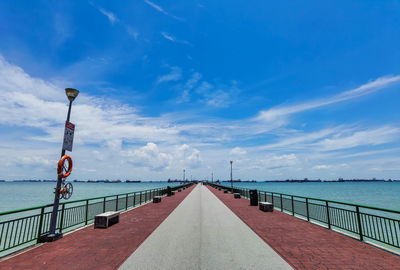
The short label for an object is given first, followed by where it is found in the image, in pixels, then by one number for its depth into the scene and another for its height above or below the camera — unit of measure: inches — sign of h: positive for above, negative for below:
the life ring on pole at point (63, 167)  320.5 +15.6
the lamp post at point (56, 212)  299.0 -48.8
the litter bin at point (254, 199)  657.0 -67.1
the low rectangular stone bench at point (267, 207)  542.9 -75.7
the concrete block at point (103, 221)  370.5 -73.7
